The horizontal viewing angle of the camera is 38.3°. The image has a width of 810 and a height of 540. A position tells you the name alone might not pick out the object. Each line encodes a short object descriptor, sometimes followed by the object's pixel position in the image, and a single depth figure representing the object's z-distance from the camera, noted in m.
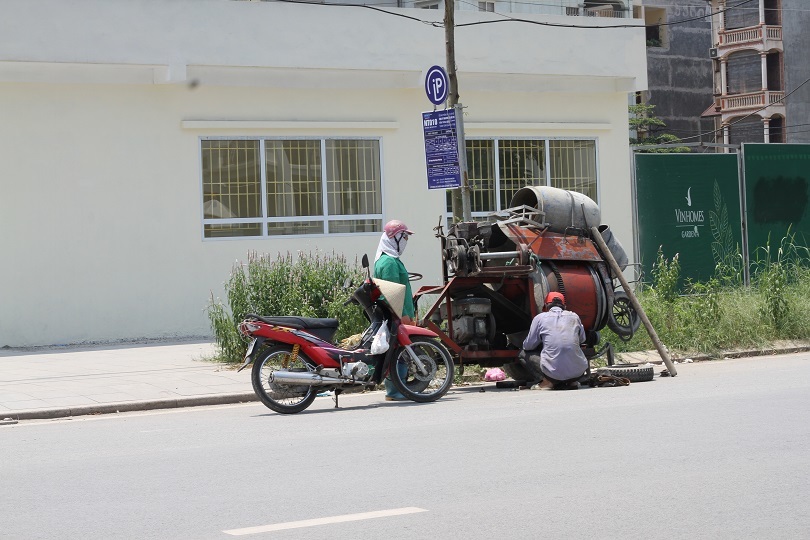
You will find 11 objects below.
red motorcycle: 11.13
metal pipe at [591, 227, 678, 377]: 13.86
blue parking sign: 14.70
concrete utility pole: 15.02
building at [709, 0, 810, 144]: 57.56
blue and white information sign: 14.39
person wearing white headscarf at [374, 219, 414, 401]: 12.05
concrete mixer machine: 13.05
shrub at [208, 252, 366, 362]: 14.96
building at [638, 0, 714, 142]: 58.81
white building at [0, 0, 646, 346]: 17.80
